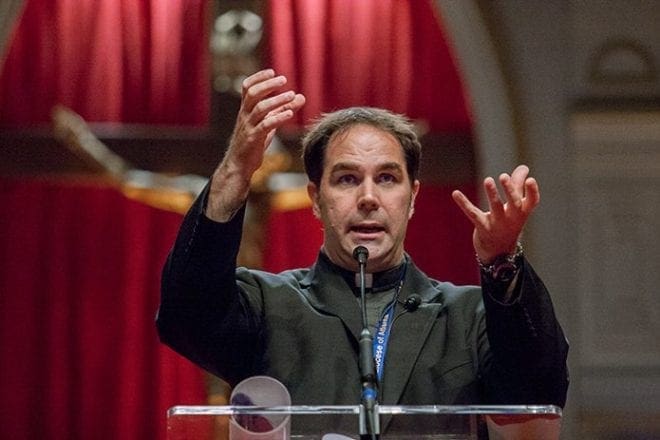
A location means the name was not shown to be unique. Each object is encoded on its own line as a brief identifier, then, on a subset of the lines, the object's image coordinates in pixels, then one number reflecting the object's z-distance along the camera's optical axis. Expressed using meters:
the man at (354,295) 4.43
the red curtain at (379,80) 10.23
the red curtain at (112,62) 10.28
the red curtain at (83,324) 10.22
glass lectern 3.75
